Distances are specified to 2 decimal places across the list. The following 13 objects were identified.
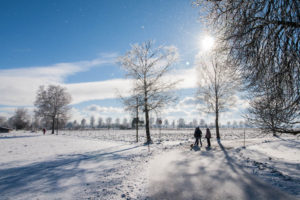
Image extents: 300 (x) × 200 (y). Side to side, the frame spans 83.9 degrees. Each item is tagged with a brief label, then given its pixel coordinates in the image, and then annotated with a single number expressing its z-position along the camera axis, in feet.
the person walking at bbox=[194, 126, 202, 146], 48.16
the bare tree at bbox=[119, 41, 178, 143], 55.36
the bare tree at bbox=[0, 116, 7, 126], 358.08
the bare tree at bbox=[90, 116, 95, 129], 578.21
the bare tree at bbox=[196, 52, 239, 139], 65.87
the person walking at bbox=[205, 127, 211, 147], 46.29
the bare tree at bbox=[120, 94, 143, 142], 55.03
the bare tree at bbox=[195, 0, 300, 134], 15.33
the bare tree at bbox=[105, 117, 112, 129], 587.64
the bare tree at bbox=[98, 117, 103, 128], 595.80
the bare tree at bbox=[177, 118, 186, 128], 632.87
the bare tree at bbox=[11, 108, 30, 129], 245.18
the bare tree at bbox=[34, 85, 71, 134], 124.26
